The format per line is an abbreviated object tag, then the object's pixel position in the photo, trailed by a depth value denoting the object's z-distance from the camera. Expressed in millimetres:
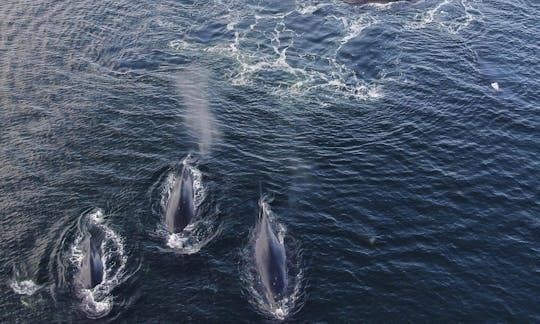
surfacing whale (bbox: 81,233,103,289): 67319
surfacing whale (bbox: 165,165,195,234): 75125
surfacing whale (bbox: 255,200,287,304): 65850
